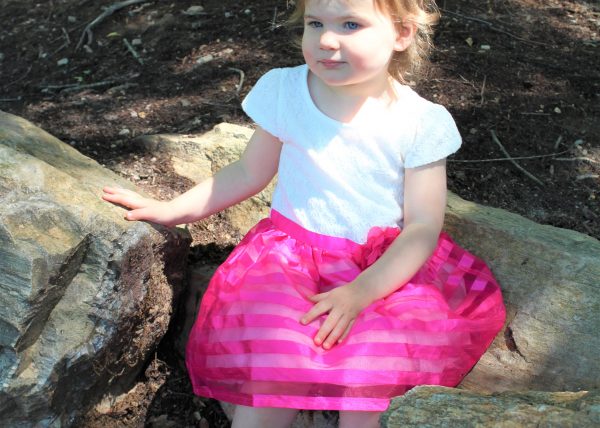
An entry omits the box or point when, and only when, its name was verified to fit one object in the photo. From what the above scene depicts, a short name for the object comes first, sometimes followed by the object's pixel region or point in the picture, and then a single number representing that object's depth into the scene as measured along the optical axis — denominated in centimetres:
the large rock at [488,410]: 138
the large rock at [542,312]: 207
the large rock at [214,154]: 262
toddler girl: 184
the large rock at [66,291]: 182
